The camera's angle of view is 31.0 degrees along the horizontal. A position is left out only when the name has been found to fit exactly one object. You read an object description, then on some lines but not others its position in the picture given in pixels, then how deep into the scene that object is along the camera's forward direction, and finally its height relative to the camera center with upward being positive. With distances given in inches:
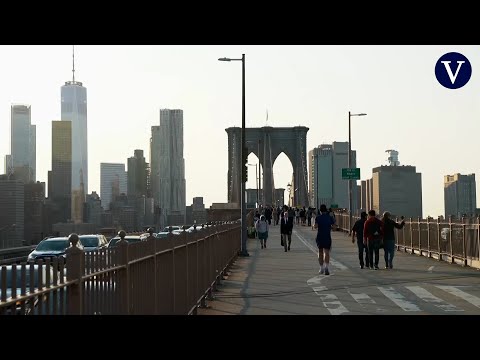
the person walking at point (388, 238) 1036.5 -20.9
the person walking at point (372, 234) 1014.4 -15.3
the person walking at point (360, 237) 1067.3 -19.6
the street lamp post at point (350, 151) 2268.9 +196.7
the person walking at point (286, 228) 1503.4 -10.6
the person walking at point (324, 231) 933.2 -10.2
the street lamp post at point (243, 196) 1380.8 +44.5
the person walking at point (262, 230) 1637.6 -14.9
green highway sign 2369.6 +130.3
